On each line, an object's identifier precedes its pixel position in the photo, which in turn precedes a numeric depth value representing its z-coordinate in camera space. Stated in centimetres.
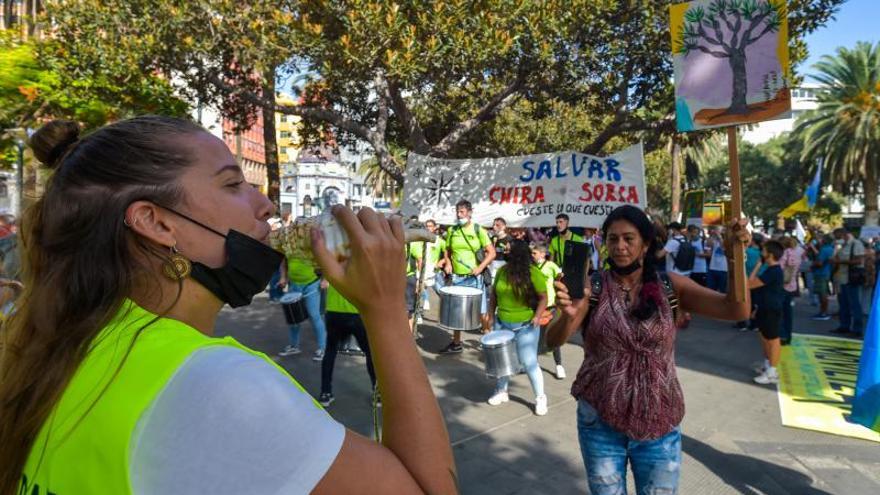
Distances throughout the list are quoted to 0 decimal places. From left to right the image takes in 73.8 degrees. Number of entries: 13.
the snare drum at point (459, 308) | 685
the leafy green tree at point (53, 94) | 756
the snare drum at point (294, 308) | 668
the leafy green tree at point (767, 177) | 4100
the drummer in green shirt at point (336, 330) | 543
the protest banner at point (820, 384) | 522
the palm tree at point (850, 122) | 2869
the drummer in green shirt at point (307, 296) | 701
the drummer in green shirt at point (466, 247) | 800
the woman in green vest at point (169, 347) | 78
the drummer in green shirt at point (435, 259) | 871
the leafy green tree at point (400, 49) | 893
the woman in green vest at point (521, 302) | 557
